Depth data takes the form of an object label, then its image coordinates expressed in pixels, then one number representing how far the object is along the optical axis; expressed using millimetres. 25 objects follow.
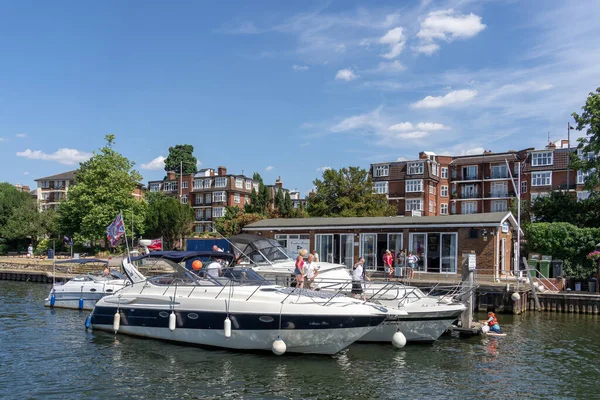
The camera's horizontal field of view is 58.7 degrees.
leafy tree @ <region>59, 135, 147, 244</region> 56469
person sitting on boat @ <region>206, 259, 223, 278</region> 17172
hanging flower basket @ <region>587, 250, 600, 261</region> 28012
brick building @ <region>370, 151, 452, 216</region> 75625
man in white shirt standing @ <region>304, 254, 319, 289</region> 18256
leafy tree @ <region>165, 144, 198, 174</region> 122875
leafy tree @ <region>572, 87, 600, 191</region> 39469
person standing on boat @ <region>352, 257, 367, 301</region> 18073
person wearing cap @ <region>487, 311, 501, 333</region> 19936
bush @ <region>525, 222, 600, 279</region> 32375
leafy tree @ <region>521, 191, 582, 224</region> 44344
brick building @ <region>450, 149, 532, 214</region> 74375
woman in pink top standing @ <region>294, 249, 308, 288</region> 17500
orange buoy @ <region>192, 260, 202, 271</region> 17594
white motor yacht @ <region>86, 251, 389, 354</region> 14562
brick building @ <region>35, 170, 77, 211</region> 103125
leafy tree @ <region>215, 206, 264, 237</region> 54719
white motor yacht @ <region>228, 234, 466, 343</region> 17000
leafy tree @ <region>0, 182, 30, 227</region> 77625
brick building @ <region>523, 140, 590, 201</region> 67562
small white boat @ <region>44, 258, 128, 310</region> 24750
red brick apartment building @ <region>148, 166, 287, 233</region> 86812
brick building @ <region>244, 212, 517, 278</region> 30281
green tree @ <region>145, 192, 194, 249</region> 68625
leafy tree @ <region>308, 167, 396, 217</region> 51875
